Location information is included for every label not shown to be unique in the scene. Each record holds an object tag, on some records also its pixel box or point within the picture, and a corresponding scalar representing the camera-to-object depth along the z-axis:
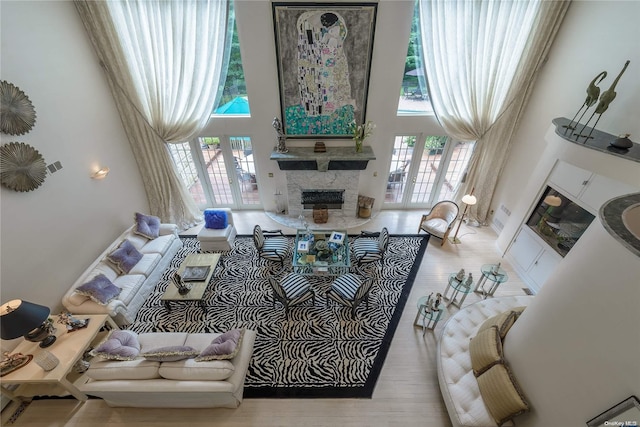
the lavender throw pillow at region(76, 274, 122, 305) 4.30
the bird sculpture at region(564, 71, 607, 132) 3.81
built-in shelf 3.50
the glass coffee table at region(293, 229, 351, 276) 5.35
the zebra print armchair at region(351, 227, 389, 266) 5.61
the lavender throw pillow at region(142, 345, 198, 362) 3.27
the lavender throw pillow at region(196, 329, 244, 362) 3.31
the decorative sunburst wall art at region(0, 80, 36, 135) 3.62
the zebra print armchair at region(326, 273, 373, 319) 4.45
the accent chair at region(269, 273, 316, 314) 4.45
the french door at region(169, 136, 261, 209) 6.53
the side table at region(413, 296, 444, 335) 4.33
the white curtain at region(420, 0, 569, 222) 4.90
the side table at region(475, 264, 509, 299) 4.92
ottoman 5.95
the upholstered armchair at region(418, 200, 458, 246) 6.36
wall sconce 4.99
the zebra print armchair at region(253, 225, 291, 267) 5.66
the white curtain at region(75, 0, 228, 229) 4.82
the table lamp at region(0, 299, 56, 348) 3.16
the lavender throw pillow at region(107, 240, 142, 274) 4.98
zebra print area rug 3.94
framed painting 4.90
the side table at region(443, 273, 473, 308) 4.70
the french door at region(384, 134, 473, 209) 6.62
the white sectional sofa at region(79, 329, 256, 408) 3.21
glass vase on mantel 6.03
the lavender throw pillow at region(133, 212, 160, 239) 5.70
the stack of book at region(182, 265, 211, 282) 4.97
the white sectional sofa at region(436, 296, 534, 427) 3.16
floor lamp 5.89
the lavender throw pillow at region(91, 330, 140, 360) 3.35
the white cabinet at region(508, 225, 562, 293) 4.96
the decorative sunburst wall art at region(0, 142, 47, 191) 3.63
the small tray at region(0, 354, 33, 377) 3.37
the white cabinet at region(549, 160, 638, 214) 3.88
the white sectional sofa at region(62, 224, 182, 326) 4.34
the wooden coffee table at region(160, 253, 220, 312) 4.66
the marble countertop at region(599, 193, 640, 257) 2.10
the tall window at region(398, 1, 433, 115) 5.28
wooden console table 3.37
